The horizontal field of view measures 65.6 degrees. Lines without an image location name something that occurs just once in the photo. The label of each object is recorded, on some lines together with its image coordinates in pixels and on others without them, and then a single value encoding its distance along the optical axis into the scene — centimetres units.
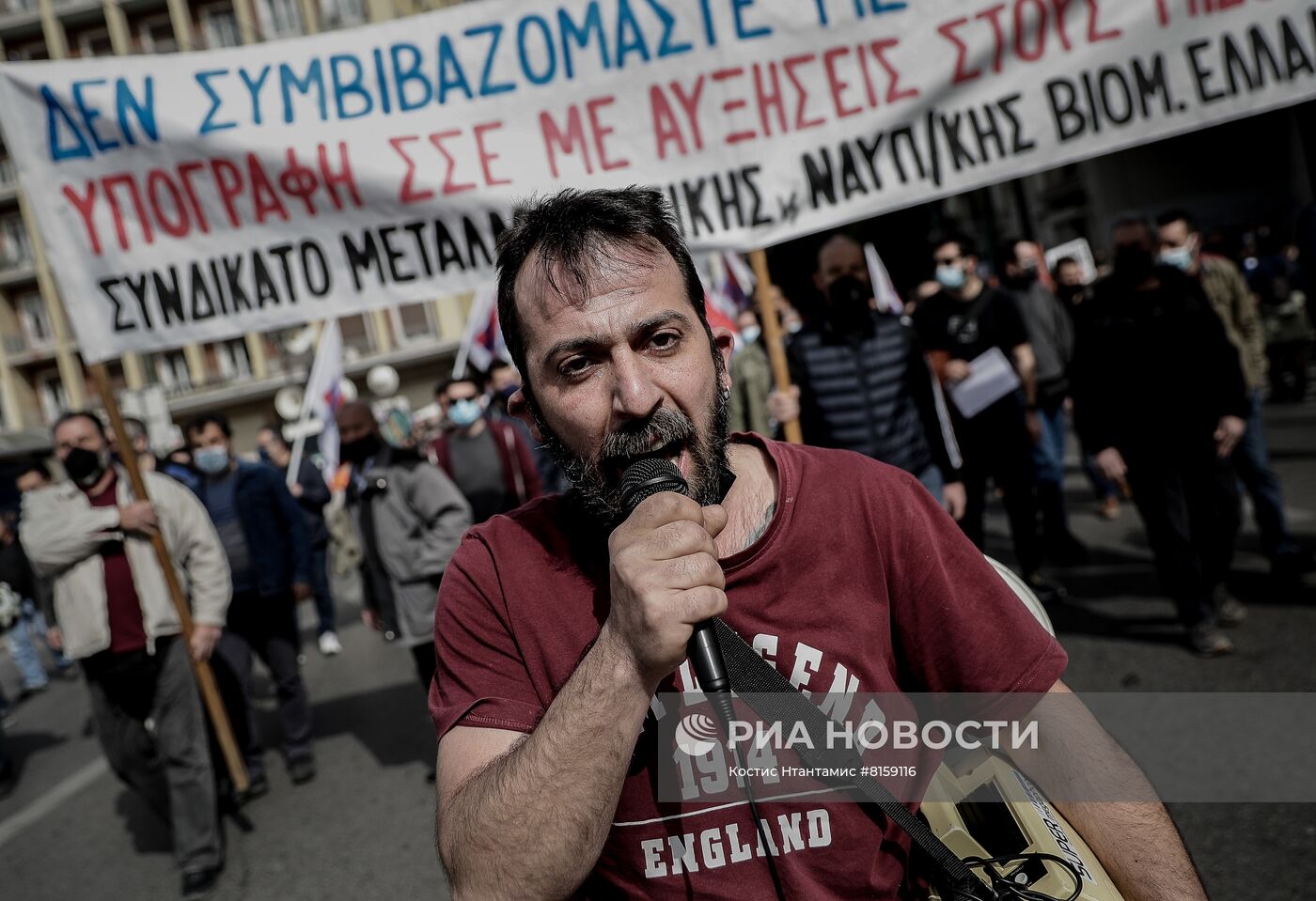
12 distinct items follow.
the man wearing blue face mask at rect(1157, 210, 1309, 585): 518
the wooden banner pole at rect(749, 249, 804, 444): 362
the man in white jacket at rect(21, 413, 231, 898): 430
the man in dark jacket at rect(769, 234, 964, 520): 458
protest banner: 353
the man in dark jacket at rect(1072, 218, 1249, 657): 455
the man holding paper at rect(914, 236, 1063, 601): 563
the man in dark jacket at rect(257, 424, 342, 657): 858
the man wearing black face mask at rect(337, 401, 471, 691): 488
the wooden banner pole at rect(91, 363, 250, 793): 409
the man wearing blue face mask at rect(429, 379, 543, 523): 562
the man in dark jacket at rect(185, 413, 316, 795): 541
